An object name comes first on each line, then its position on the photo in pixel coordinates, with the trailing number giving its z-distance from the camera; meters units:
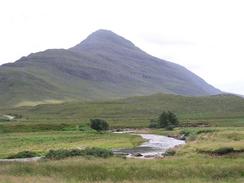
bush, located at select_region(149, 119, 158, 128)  146.62
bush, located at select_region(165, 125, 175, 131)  133.52
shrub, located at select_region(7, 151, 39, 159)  60.53
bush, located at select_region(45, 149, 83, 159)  43.78
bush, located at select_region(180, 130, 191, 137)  105.06
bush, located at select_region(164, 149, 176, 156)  55.69
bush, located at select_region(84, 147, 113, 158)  44.88
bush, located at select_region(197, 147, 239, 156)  49.92
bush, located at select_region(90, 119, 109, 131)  131.50
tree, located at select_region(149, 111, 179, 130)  142.96
